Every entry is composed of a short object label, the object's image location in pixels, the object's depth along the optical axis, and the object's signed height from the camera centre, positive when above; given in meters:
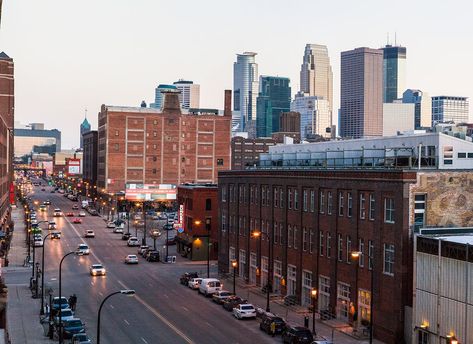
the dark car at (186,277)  78.94 -12.41
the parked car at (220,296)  67.31 -12.43
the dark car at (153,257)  98.75 -12.68
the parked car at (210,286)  71.62 -12.21
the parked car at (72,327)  52.34 -12.35
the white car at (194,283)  75.81 -12.53
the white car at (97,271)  84.38 -12.58
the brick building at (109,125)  198.75 +11.57
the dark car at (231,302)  64.44 -12.39
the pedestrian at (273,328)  54.84 -12.46
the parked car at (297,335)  50.47 -12.10
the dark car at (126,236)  125.60 -12.51
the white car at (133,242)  116.94 -12.59
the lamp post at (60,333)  48.38 -11.64
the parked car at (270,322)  55.12 -12.22
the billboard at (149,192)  192.75 -7.03
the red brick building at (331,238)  53.06 -6.42
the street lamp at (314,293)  59.42 -10.72
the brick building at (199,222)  102.94 -8.38
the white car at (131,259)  95.12 -12.63
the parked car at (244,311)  60.94 -12.48
